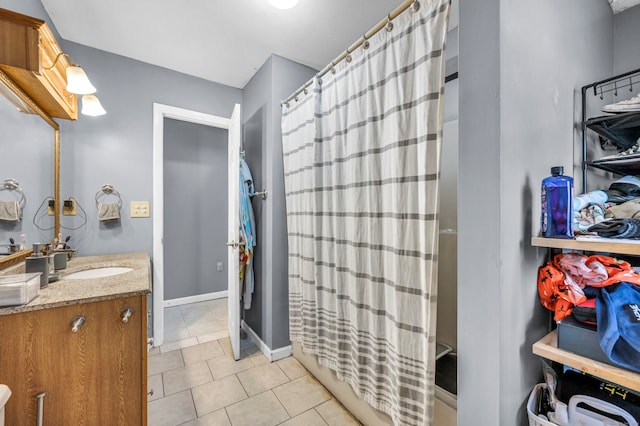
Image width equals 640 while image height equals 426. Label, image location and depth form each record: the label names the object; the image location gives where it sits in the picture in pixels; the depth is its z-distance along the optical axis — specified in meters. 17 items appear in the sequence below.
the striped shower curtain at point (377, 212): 1.09
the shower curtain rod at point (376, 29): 1.13
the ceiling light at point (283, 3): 1.54
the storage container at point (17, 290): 0.92
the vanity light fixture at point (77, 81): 1.43
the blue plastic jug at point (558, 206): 0.86
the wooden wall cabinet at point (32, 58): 1.15
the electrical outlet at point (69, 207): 2.08
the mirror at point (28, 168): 1.25
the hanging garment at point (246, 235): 2.34
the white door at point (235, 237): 2.16
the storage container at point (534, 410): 0.82
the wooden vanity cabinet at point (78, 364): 0.94
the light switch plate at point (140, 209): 2.36
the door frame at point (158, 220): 2.42
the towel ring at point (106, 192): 2.23
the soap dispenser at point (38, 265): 1.15
